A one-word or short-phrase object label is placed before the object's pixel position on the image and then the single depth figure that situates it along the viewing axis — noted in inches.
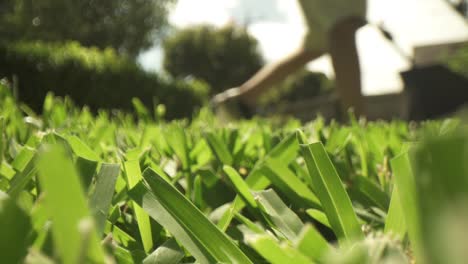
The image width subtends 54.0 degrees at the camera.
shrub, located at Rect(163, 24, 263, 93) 1049.5
